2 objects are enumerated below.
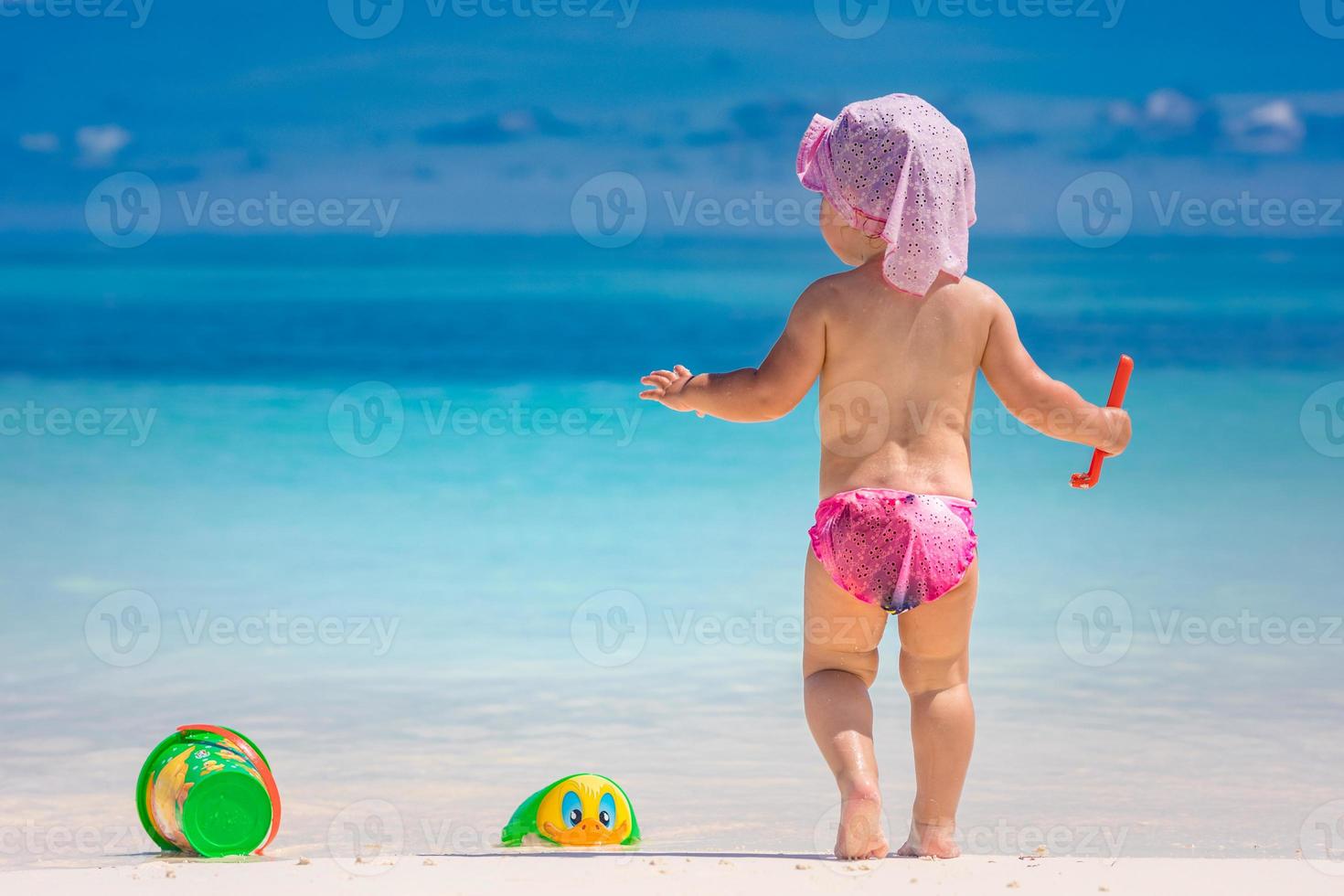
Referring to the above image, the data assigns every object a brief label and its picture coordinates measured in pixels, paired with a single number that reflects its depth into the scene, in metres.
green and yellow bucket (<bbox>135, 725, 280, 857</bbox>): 4.93
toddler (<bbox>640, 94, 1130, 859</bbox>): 4.75
